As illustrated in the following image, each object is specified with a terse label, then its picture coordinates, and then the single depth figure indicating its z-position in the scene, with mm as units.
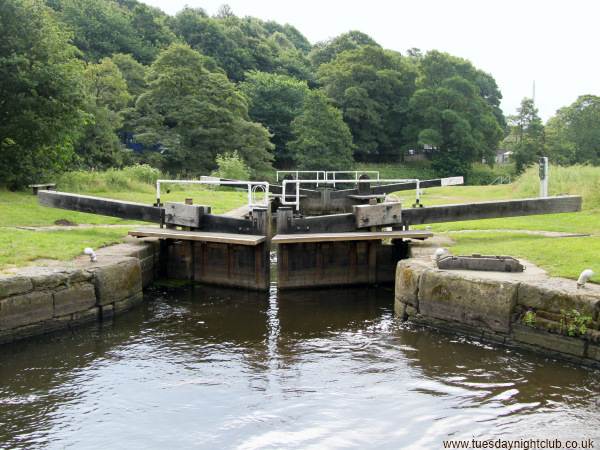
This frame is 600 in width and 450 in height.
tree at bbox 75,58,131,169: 27562
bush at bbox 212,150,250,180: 27594
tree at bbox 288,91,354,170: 43688
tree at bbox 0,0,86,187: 14484
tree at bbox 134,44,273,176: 34969
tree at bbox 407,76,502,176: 49562
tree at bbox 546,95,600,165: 45250
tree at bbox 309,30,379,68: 69750
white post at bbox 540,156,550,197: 12930
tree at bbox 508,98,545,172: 43594
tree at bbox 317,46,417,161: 51000
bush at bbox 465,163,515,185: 49812
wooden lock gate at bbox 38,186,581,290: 10336
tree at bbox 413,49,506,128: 53094
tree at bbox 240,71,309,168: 48844
